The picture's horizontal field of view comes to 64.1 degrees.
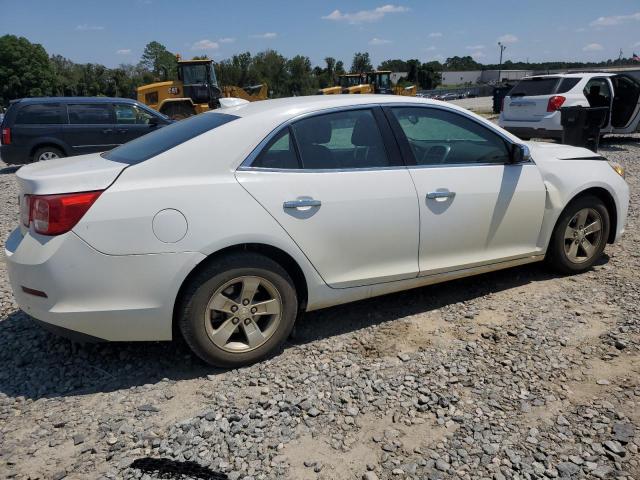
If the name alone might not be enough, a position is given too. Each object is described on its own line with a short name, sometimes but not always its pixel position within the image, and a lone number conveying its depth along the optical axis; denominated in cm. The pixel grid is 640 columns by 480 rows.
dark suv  1093
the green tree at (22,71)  8212
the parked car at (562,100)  1097
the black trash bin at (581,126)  740
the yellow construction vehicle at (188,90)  2017
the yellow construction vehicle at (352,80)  3112
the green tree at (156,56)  9681
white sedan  279
